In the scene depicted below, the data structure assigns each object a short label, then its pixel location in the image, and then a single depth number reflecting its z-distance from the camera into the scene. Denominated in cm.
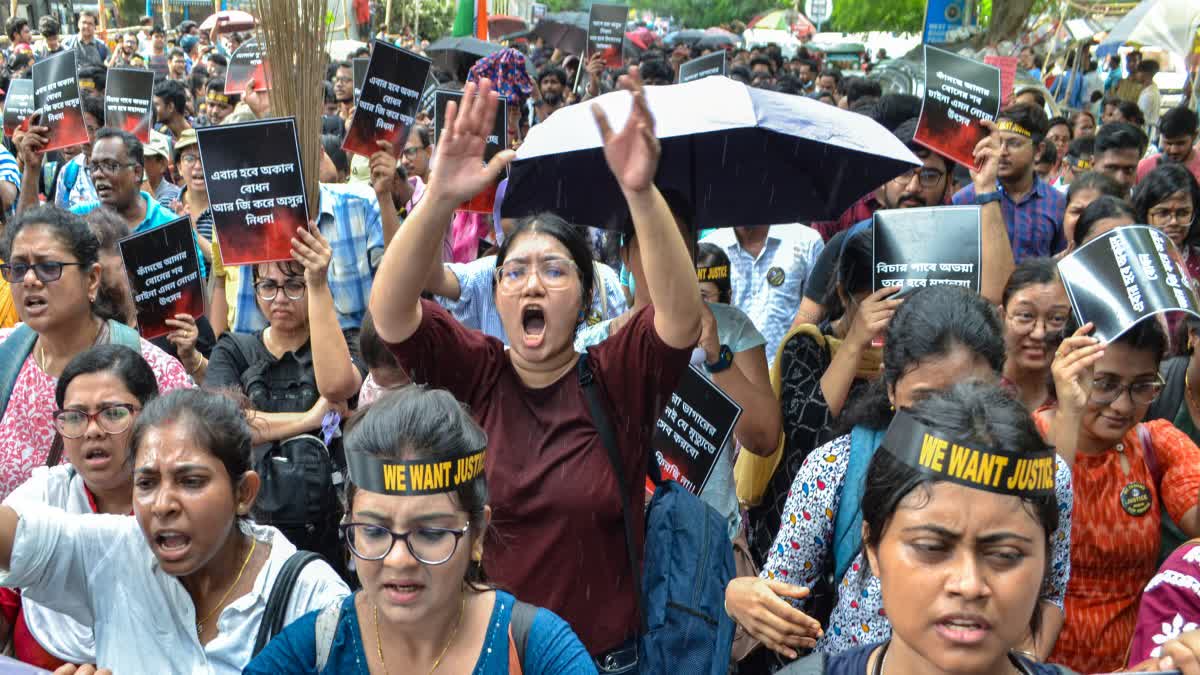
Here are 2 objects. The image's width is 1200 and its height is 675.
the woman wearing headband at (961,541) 204
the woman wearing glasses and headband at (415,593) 239
